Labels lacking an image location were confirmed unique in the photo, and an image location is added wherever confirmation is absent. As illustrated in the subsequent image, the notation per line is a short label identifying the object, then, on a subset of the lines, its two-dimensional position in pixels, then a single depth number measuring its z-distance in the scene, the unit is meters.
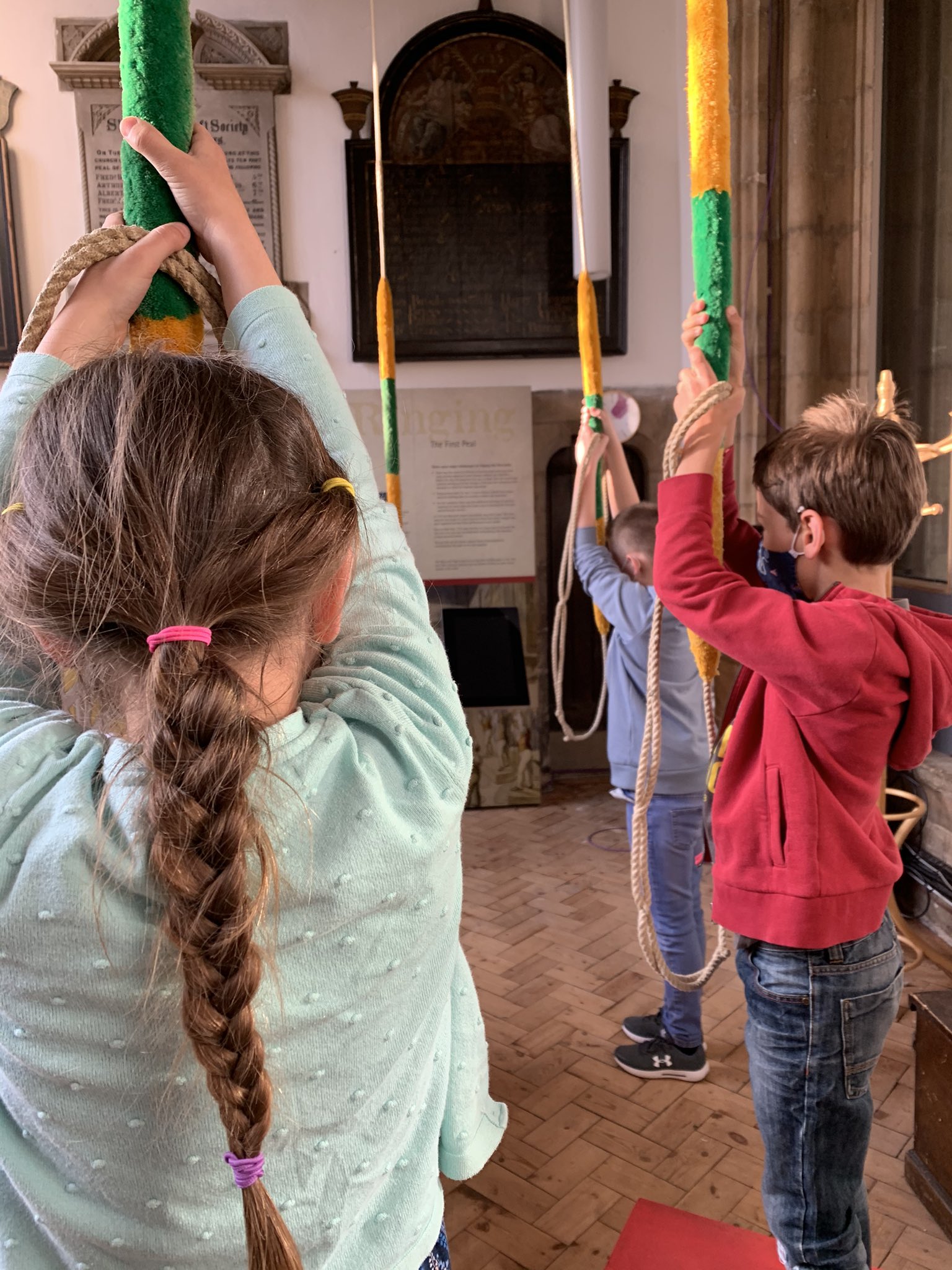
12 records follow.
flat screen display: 4.62
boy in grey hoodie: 2.21
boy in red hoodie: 1.19
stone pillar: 3.59
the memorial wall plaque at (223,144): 4.43
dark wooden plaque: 4.52
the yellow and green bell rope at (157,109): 0.75
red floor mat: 1.53
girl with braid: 0.53
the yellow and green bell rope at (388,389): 1.94
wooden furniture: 1.79
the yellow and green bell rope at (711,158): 1.01
